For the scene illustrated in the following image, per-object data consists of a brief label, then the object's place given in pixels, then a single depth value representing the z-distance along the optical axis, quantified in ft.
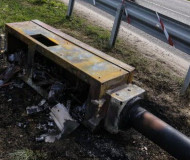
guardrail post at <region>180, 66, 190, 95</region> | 16.49
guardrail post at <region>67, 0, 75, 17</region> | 25.10
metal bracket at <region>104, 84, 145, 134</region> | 11.53
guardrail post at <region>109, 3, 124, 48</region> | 20.42
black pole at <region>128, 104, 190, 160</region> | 10.63
